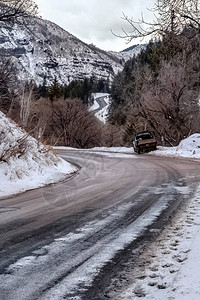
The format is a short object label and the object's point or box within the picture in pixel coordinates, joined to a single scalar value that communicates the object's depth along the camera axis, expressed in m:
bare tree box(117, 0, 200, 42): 9.38
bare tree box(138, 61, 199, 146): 27.70
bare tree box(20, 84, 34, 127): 16.48
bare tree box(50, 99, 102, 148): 52.88
